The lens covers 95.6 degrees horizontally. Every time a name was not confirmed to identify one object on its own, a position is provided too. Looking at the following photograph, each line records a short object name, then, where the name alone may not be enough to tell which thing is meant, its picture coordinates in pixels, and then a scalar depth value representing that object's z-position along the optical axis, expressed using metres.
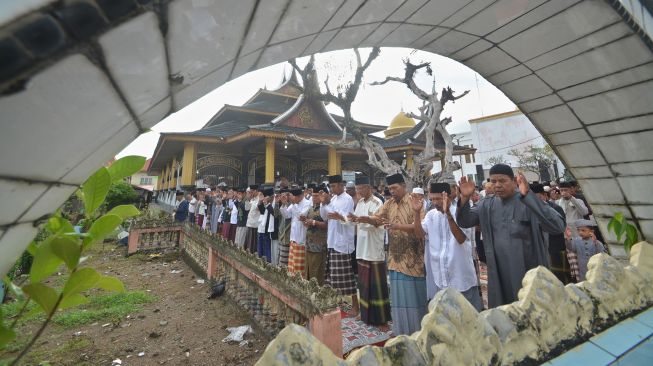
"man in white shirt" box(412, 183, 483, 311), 3.04
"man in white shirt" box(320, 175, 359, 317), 4.80
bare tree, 10.18
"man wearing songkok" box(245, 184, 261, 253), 7.97
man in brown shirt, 3.42
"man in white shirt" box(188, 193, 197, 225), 12.09
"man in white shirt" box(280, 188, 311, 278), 5.41
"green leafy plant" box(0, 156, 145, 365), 0.69
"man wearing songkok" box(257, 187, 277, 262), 6.99
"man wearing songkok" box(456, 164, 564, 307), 2.55
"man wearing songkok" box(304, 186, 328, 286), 5.20
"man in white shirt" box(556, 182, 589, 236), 5.55
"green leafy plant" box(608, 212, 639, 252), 2.29
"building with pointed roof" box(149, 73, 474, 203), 12.09
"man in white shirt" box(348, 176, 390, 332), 4.03
